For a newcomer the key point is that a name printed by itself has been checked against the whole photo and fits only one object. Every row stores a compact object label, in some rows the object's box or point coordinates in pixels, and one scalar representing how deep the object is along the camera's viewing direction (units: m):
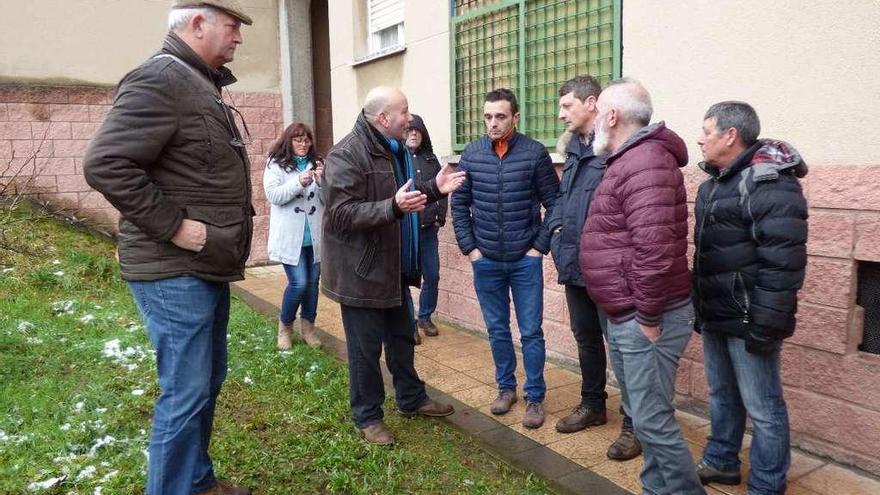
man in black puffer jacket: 2.72
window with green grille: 4.66
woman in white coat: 5.38
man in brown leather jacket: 3.57
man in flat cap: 2.48
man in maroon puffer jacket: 2.61
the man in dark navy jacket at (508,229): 3.98
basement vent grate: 3.31
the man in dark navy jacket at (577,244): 3.58
